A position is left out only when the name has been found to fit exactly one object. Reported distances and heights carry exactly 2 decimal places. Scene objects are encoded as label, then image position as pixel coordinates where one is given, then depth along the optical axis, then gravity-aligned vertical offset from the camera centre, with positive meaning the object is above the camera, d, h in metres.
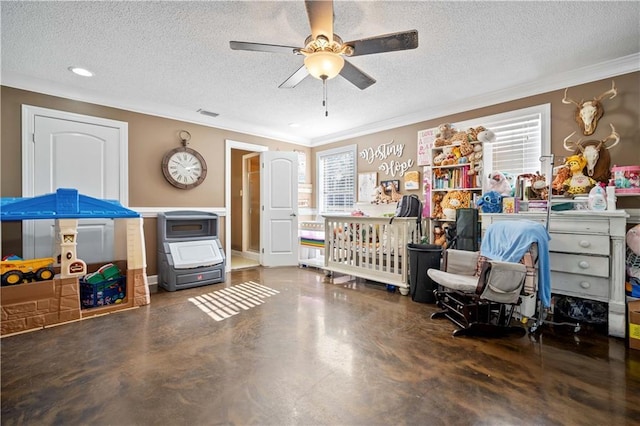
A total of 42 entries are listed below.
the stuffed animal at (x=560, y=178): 2.97 +0.34
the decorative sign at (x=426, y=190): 4.02 +0.29
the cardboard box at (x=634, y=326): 2.14 -0.85
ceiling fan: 1.85 +1.13
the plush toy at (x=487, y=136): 3.35 +0.87
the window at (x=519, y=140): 3.20 +0.82
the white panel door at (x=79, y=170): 3.27 +0.49
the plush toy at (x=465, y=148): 3.53 +0.77
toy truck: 2.45 -0.52
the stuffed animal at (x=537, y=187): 3.03 +0.25
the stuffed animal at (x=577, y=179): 2.83 +0.32
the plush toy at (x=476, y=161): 3.46 +0.61
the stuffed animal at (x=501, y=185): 3.21 +0.29
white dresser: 2.34 -0.39
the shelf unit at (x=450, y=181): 3.49 +0.38
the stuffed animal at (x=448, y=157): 3.69 +0.70
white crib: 3.57 -0.47
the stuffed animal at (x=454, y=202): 3.59 +0.11
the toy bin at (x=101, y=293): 2.98 -0.86
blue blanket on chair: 2.34 -0.28
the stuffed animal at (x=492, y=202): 3.04 +0.10
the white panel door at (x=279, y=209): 5.11 +0.04
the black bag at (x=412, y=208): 3.63 +0.04
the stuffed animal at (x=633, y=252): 2.36 -0.34
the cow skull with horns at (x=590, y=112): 2.82 +0.98
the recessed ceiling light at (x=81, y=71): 2.96 +1.45
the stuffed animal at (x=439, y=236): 3.79 -0.33
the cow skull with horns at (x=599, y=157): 2.79 +0.52
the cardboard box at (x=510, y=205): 2.92 +0.06
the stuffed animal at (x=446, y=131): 3.87 +1.07
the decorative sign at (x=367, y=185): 4.83 +0.43
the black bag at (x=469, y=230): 3.29 -0.22
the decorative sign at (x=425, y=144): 4.10 +0.96
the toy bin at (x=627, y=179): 2.57 +0.29
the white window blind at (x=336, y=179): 5.26 +0.61
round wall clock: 4.16 +0.66
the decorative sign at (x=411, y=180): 4.23 +0.46
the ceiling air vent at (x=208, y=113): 4.21 +1.45
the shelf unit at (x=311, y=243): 4.84 -0.55
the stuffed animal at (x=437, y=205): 3.86 +0.08
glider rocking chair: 2.28 -0.59
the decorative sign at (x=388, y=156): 4.46 +0.89
